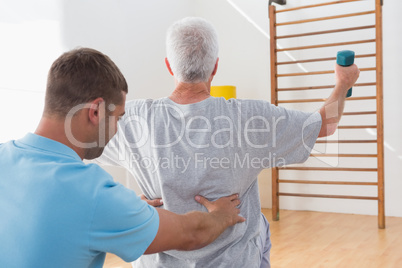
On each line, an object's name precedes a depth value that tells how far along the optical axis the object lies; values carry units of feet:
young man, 2.52
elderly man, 4.10
